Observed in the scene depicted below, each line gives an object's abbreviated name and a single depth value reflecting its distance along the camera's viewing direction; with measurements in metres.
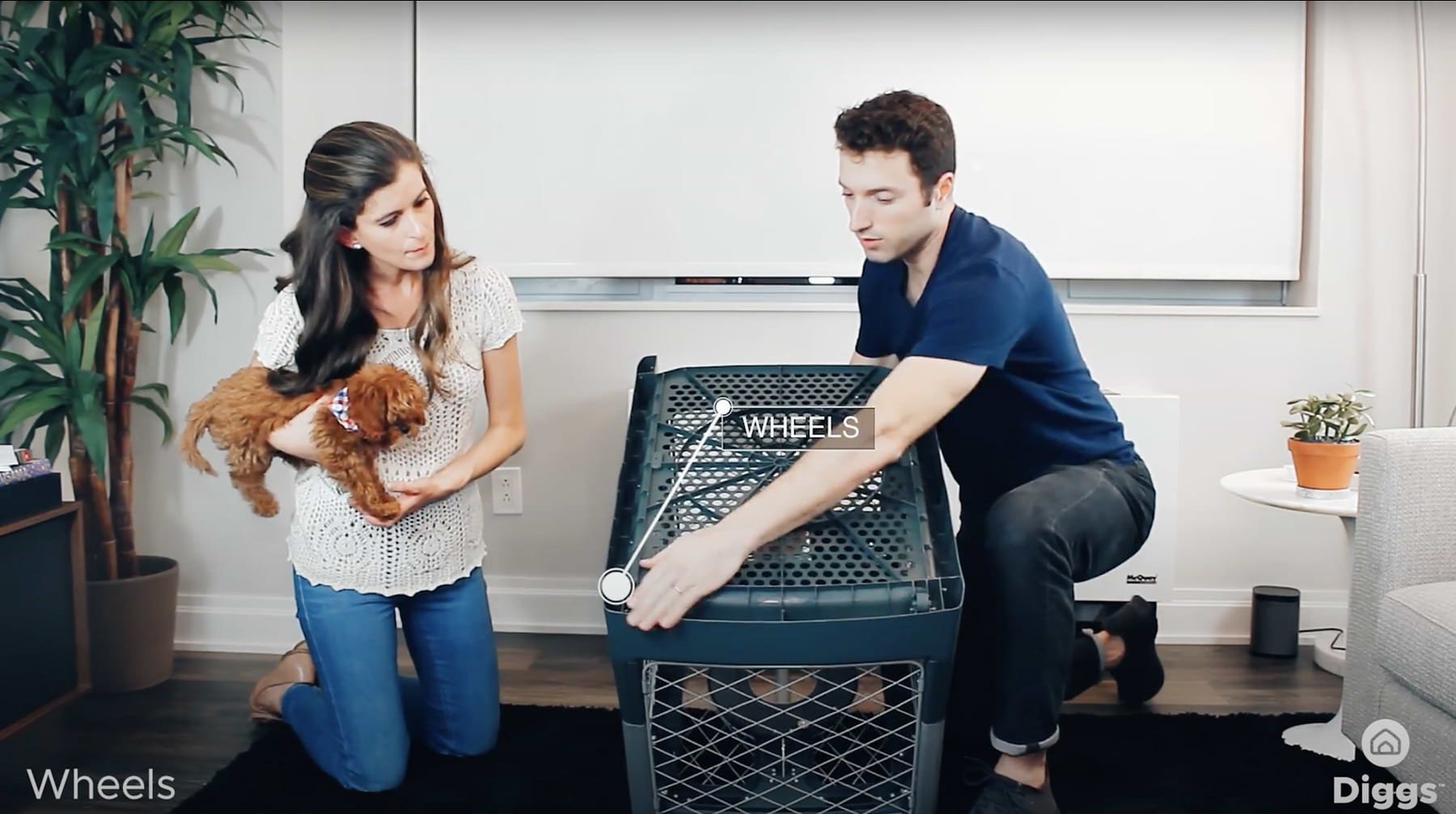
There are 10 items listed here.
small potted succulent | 2.13
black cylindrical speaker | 2.42
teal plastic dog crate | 1.26
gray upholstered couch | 1.62
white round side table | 1.90
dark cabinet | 1.98
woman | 1.72
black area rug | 1.72
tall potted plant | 2.16
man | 1.48
